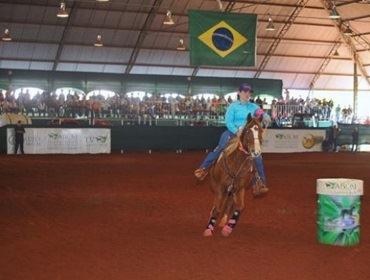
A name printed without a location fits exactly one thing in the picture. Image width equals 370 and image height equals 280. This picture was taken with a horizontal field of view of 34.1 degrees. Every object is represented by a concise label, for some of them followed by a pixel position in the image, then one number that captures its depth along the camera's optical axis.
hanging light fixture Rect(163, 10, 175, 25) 30.42
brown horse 8.98
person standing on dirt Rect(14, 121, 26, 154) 29.44
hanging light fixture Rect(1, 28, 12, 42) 40.22
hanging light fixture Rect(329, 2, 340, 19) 31.27
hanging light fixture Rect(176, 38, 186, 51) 45.41
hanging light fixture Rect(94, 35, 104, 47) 44.11
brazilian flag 22.67
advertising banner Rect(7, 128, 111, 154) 30.42
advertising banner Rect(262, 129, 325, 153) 35.50
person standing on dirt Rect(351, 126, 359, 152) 38.78
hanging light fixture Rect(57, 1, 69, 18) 29.00
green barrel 8.84
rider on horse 9.59
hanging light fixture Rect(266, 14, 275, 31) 37.75
